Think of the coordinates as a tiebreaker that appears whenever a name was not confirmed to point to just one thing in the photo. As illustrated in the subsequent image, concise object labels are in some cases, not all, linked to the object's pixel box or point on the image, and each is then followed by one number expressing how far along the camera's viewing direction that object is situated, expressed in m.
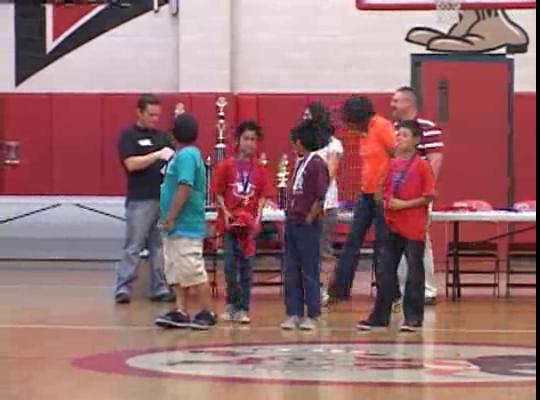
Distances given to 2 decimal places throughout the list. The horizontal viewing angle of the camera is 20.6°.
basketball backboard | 13.47
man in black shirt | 14.69
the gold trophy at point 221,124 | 20.33
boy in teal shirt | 12.32
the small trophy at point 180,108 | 20.33
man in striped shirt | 13.59
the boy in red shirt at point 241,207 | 12.86
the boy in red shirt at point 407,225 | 12.39
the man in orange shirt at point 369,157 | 13.67
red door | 20.30
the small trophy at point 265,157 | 18.91
